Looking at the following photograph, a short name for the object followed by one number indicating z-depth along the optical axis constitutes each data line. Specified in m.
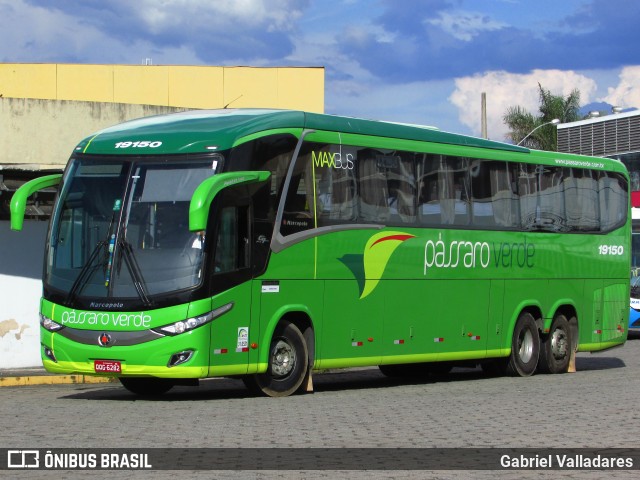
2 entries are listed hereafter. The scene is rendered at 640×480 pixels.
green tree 64.06
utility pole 42.53
